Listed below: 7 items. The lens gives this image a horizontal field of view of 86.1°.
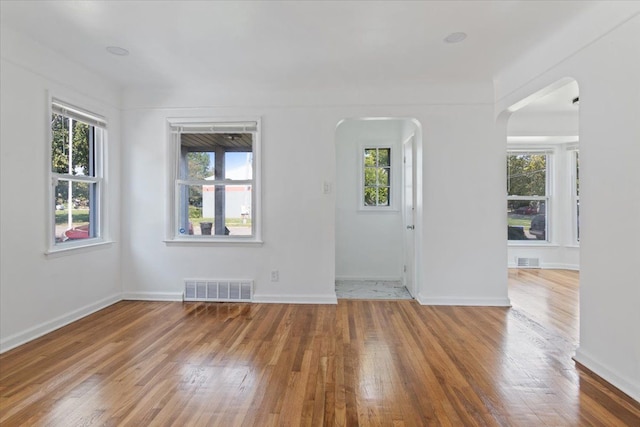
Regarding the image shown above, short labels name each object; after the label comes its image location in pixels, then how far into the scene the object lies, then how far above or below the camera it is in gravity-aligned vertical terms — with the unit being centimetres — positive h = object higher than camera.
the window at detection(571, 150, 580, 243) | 616 +33
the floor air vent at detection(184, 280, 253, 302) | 414 -95
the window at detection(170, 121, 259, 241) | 424 +33
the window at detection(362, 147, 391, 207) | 547 +52
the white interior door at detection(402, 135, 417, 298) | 450 -1
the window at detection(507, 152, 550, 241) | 634 +34
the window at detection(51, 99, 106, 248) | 334 +39
